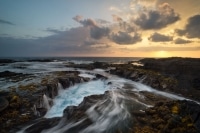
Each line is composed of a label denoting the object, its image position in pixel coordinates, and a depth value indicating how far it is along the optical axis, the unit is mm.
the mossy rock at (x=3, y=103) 8940
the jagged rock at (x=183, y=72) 17090
